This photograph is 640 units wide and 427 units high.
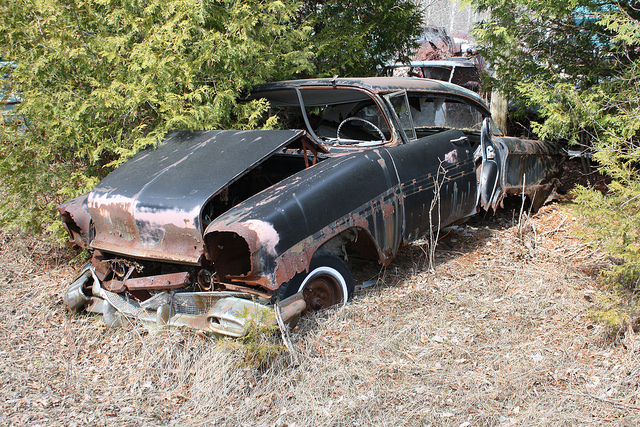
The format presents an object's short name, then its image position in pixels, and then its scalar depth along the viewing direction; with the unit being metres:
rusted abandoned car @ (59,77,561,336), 3.46
